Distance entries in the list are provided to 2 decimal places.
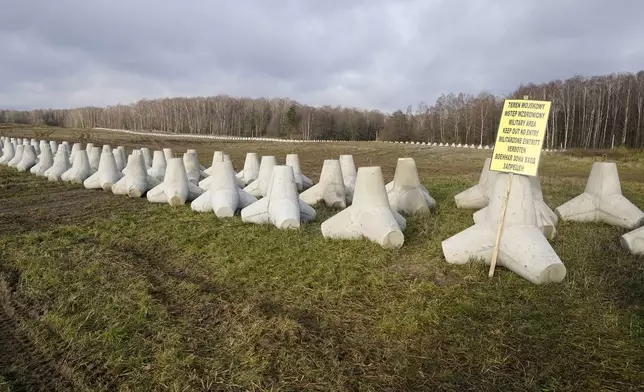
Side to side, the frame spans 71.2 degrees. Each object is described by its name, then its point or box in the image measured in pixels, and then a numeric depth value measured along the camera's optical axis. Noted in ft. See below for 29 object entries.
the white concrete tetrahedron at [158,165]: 44.14
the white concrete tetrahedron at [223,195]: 29.63
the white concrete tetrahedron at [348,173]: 35.39
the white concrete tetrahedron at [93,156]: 49.70
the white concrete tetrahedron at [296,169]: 40.55
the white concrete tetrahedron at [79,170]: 45.62
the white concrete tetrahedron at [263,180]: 36.09
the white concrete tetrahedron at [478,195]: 32.23
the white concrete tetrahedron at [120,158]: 47.31
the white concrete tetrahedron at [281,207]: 25.60
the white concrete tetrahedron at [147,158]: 49.26
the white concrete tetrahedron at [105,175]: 40.73
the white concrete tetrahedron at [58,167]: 47.73
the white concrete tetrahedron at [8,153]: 64.13
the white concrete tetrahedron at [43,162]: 52.01
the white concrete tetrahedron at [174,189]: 33.73
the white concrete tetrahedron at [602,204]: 26.63
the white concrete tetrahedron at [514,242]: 17.11
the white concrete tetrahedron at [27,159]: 56.59
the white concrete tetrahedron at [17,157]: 59.55
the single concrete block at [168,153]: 44.98
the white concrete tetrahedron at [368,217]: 22.03
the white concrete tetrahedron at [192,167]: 42.29
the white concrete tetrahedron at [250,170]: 43.21
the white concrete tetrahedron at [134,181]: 37.60
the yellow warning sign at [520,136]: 17.12
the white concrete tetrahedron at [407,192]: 29.91
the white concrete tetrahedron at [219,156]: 37.79
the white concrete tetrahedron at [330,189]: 32.60
